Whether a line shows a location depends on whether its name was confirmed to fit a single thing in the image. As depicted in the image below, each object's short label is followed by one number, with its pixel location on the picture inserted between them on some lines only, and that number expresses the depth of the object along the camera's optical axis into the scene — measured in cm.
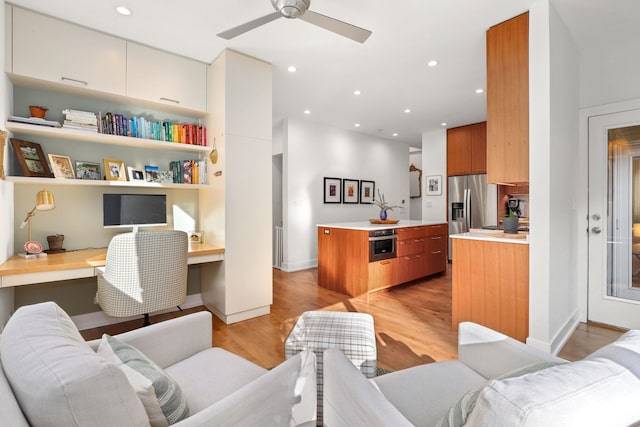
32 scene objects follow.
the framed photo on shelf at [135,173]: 291
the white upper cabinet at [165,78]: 273
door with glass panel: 276
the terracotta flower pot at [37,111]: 238
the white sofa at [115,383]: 61
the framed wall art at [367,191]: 632
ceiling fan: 192
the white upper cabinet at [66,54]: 226
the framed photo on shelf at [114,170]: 281
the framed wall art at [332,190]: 573
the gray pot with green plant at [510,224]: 264
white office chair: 211
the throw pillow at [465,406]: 69
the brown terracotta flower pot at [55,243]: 256
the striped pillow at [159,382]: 84
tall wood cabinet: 231
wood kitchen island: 378
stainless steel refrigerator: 530
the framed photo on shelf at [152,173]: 304
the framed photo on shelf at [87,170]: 269
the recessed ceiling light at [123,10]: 228
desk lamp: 233
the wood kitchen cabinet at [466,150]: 546
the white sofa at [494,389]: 52
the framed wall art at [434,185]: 609
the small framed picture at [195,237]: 326
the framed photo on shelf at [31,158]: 230
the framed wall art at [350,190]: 601
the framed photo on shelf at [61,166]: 250
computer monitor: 270
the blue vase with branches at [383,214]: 449
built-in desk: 197
